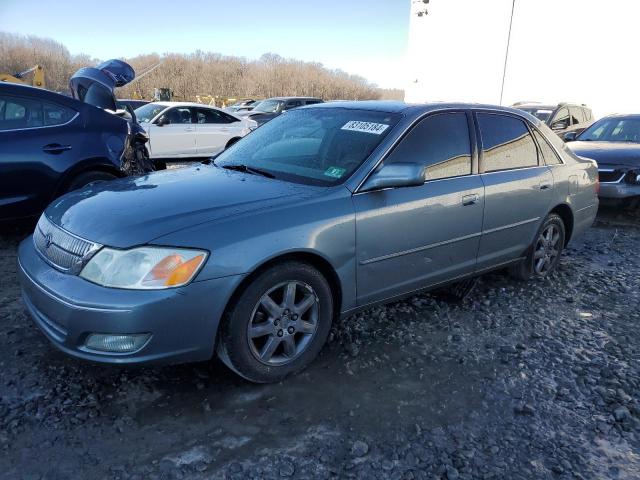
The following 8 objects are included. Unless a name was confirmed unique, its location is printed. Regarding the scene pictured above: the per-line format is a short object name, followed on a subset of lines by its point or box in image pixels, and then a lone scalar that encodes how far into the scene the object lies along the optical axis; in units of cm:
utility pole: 2861
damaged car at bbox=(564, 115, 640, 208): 717
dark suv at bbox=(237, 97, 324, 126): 1818
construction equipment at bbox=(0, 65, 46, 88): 2114
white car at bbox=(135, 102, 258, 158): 1120
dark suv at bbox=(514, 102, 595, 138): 1233
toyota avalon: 251
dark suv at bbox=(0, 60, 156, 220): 483
